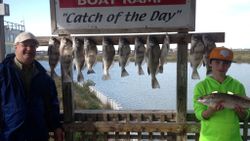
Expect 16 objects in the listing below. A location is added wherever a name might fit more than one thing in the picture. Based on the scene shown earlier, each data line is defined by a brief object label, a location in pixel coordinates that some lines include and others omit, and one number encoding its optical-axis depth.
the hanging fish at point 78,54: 2.62
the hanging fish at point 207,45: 2.48
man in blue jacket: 2.07
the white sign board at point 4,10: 3.01
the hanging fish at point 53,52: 2.65
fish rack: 2.56
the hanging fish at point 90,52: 2.61
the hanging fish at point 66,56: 2.62
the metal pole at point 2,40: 3.16
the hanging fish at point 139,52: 2.57
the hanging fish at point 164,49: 2.53
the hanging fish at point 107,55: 2.62
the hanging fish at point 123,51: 2.59
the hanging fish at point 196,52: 2.49
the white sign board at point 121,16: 2.58
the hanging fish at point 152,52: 2.55
